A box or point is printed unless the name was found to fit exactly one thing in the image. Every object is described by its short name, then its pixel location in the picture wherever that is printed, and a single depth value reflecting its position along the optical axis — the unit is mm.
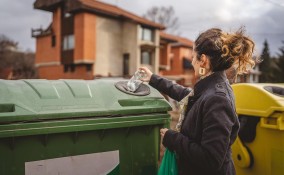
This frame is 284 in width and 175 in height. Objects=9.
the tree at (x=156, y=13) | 39906
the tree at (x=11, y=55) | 33509
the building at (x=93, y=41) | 24922
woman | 1750
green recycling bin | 1943
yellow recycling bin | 2584
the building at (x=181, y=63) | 35516
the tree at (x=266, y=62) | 48438
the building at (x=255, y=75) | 50088
